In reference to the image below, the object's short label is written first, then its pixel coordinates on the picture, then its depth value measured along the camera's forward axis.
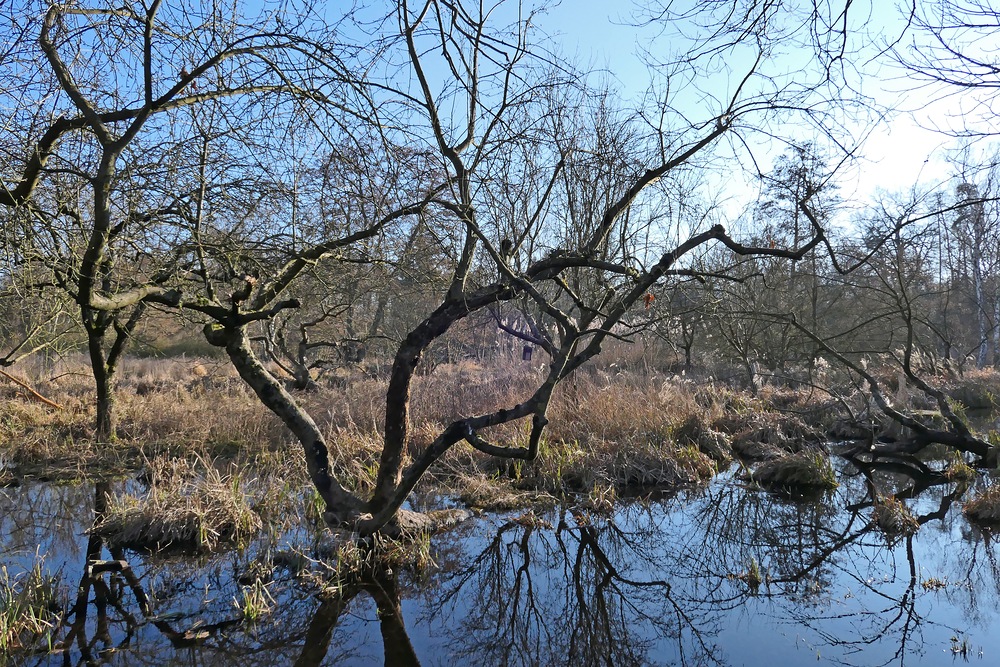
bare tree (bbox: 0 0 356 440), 4.21
